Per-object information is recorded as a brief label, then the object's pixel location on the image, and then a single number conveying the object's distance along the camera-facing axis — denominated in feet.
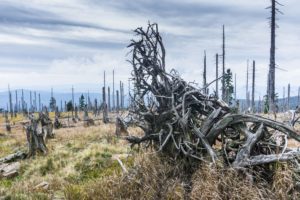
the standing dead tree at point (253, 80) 185.06
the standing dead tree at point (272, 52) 102.87
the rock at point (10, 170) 44.52
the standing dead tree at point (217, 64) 181.35
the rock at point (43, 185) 33.63
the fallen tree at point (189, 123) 22.44
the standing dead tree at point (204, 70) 172.09
